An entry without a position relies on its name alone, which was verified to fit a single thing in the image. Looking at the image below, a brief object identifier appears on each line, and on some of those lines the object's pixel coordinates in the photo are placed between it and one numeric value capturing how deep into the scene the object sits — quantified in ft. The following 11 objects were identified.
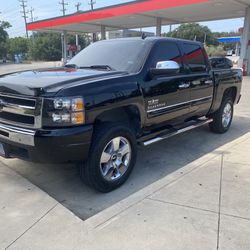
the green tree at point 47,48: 222.28
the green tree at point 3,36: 202.70
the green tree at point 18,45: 246.47
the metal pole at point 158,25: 85.21
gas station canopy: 64.49
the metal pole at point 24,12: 283.73
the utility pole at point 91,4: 208.13
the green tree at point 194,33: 260.52
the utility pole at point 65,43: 128.44
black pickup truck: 10.39
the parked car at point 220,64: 21.91
